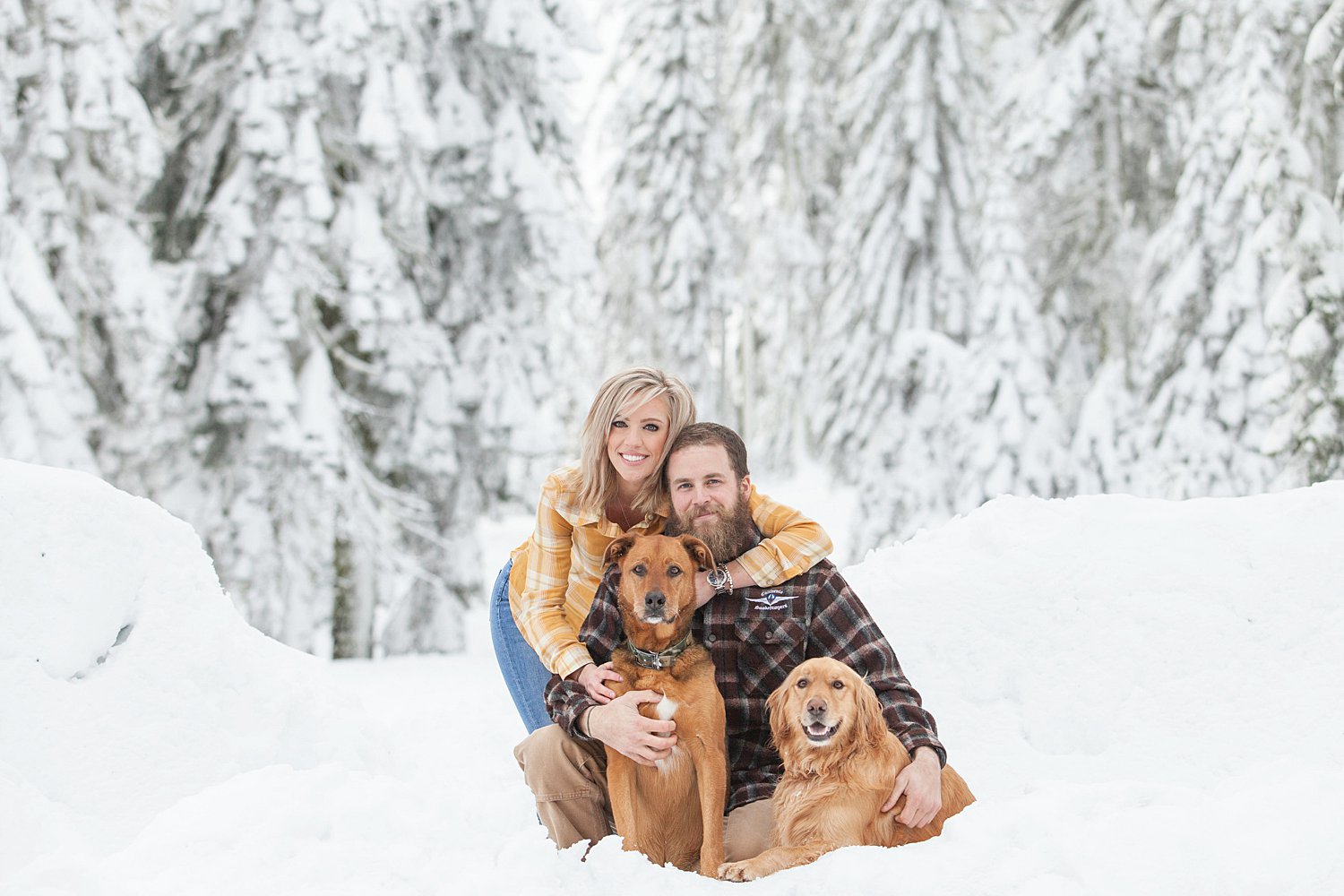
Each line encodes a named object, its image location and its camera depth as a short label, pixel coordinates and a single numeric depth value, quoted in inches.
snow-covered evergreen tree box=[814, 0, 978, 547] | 568.7
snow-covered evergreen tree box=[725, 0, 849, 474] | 858.8
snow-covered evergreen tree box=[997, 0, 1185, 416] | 546.0
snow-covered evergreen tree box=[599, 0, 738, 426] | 794.8
